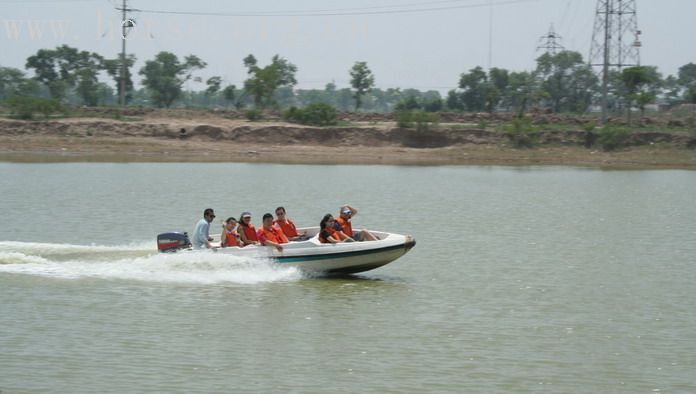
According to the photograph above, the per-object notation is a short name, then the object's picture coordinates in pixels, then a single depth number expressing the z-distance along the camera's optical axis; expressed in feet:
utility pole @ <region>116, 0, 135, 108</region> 213.46
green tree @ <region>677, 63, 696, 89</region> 431.23
